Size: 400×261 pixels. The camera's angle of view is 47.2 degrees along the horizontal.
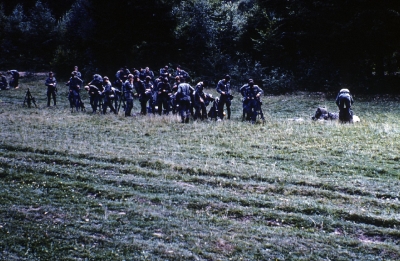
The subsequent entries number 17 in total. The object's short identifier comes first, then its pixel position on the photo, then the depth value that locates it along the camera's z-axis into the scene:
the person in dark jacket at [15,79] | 39.29
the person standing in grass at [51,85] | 26.84
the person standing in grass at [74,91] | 25.59
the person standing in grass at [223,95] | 22.33
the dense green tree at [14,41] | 50.50
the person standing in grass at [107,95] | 23.78
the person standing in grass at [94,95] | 24.61
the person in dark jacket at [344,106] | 20.84
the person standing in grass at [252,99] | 21.39
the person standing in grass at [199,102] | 22.08
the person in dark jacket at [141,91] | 23.78
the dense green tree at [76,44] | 42.84
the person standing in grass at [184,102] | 20.92
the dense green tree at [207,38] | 41.09
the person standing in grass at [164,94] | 23.59
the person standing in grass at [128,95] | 23.31
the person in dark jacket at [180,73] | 29.79
